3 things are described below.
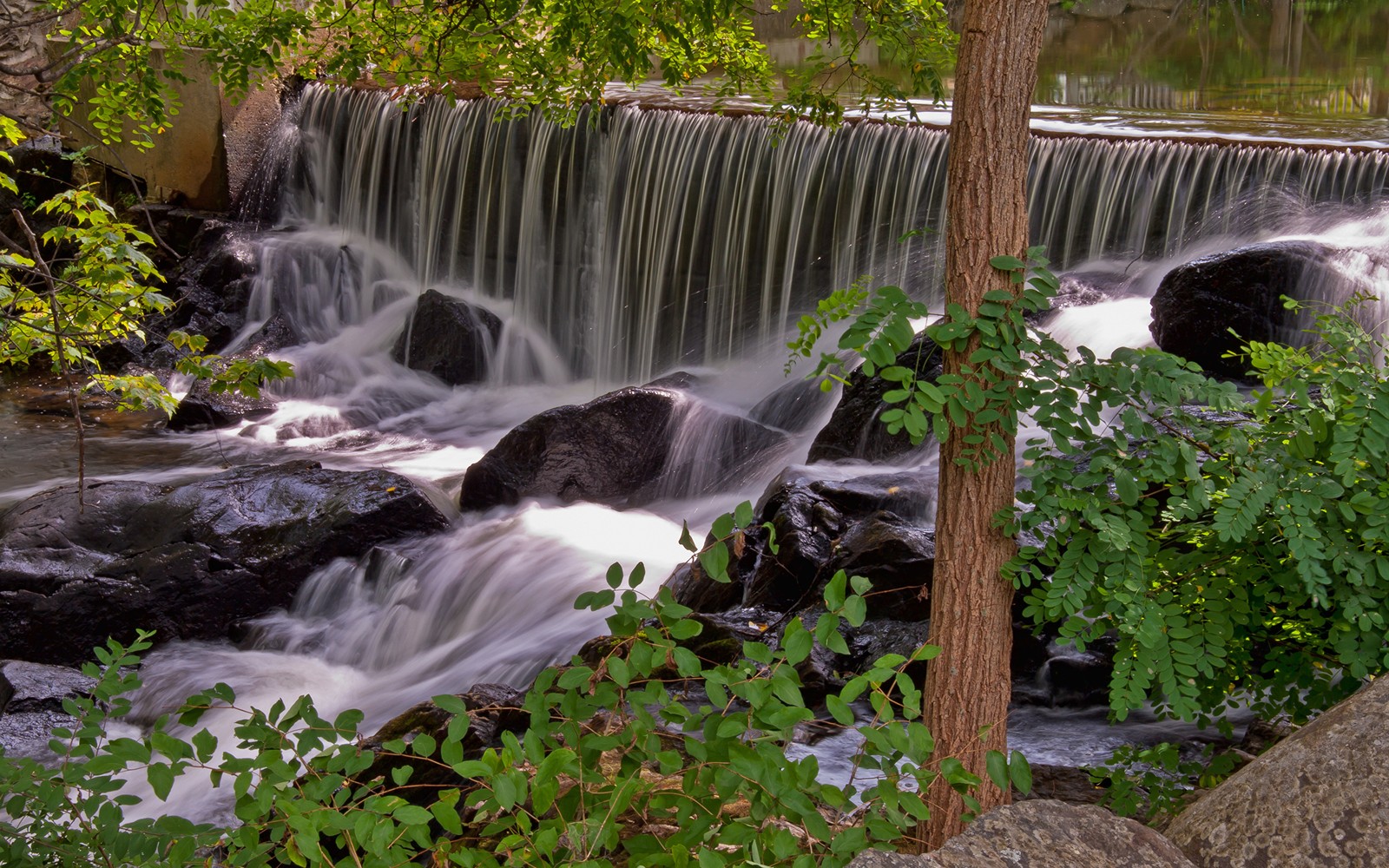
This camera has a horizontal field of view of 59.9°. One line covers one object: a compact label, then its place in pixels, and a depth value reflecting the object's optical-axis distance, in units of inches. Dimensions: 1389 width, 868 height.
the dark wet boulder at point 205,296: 446.7
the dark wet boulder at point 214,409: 388.8
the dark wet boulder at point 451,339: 419.8
